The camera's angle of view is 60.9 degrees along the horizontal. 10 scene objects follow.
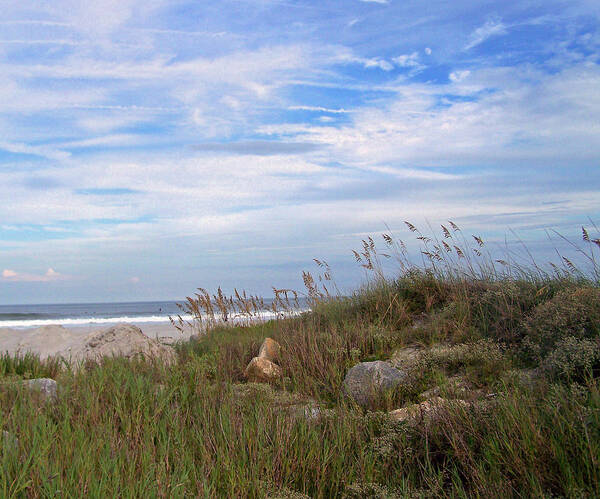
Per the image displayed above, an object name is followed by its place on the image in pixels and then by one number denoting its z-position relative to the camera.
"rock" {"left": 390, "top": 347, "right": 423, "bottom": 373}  6.61
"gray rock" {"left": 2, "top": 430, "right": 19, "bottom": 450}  3.46
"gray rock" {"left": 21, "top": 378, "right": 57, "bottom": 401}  5.42
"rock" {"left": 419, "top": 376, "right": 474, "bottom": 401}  4.73
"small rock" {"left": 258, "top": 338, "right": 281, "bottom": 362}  8.02
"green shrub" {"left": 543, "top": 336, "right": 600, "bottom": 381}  5.24
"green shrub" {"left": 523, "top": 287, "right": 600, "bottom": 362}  5.96
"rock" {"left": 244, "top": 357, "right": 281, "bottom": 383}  7.36
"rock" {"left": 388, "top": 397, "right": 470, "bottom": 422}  4.29
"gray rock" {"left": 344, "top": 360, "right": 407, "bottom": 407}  5.71
